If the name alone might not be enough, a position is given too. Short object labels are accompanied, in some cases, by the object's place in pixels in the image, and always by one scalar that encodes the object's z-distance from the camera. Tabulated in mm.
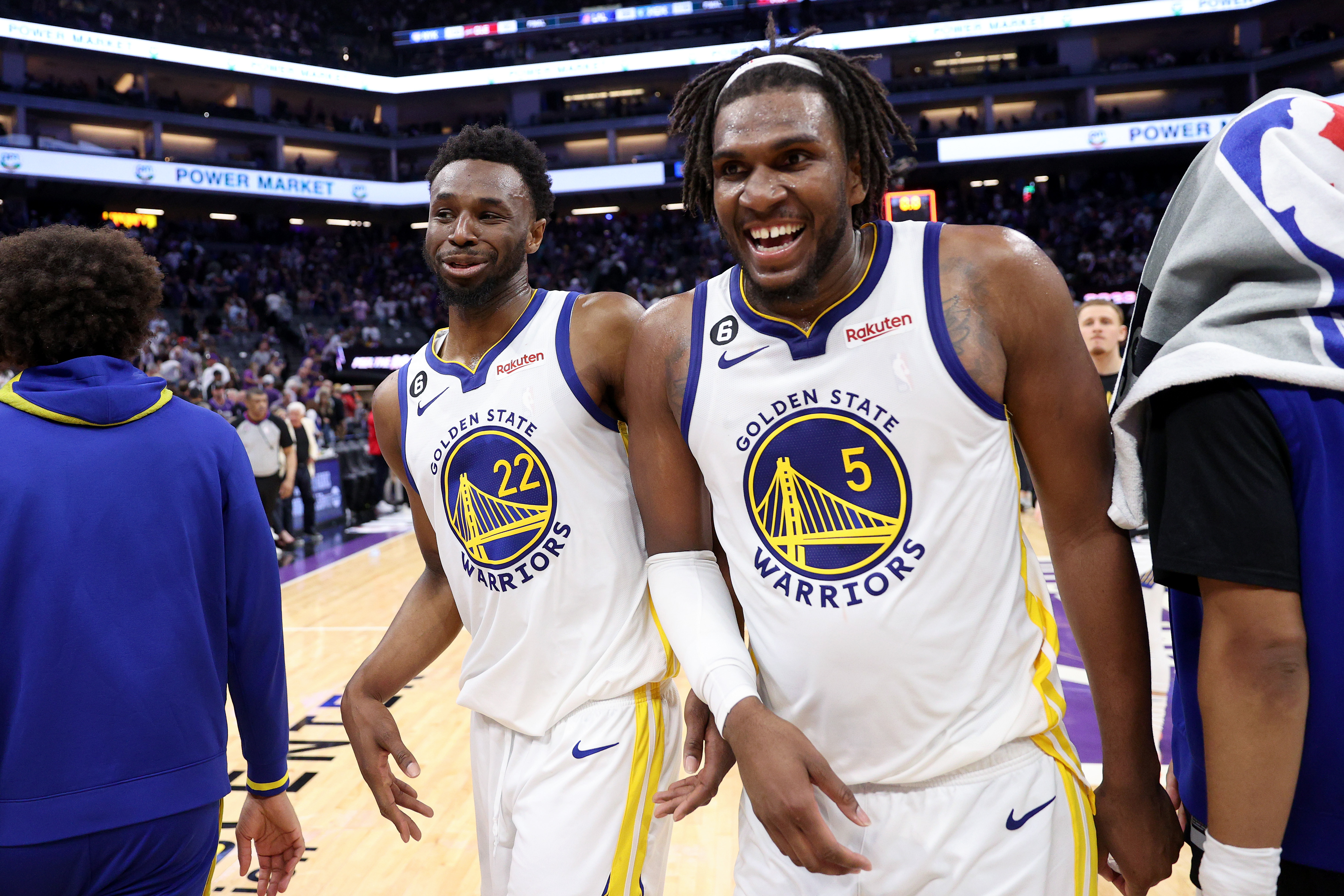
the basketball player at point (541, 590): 1935
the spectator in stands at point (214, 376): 14531
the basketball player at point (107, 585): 1622
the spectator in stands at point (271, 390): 12086
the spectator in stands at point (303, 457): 9570
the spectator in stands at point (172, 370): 15531
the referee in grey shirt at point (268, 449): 8375
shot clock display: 8172
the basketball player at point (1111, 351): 3902
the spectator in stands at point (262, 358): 18578
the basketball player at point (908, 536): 1384
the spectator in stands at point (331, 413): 12641
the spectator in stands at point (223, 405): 12047
